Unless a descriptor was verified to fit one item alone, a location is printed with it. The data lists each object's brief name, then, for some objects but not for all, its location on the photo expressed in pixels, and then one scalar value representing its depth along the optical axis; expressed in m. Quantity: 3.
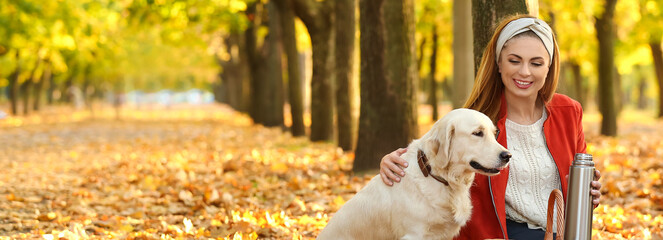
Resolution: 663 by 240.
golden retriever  3.43
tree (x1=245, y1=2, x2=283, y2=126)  19.59
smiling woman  3.79
